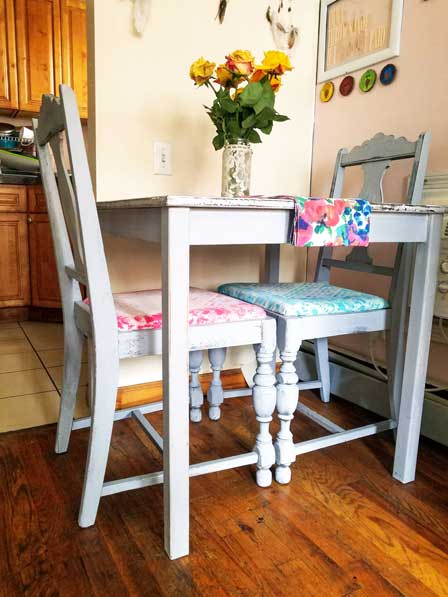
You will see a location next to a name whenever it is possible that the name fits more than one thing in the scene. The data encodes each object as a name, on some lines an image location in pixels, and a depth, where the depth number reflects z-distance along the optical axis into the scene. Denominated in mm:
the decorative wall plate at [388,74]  1652
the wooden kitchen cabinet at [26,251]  3082
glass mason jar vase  1420
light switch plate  1691
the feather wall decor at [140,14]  1561
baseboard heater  1531
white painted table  936
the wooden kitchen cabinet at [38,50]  3299
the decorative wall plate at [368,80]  1736
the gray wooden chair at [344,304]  1241
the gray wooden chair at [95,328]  996
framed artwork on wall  1647
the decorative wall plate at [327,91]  1919
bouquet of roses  1356
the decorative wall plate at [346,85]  1831
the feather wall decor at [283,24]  1838
